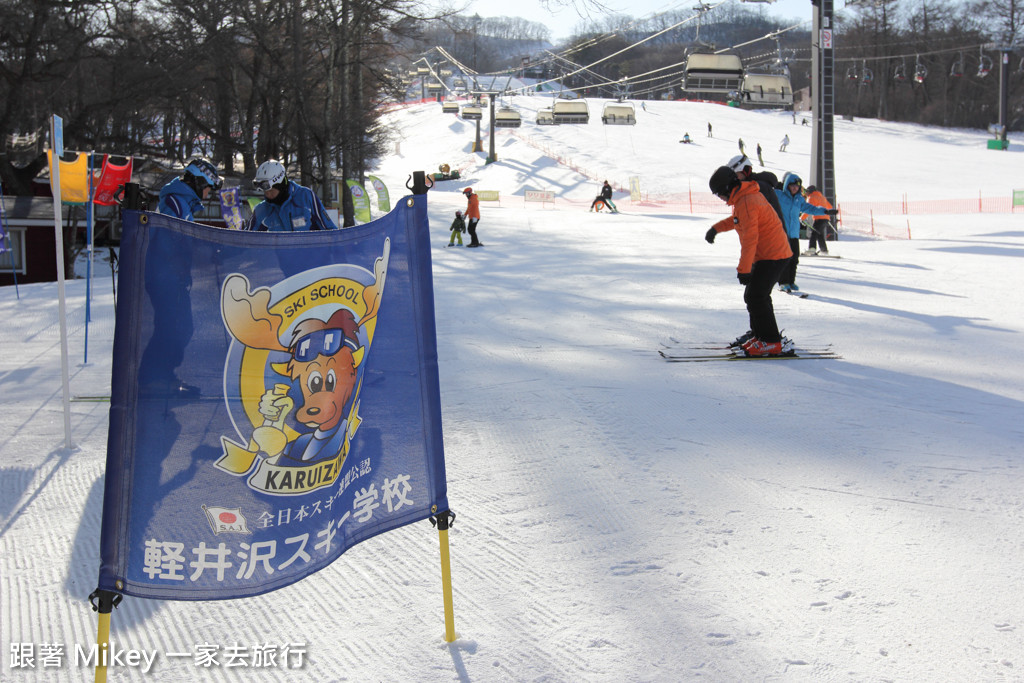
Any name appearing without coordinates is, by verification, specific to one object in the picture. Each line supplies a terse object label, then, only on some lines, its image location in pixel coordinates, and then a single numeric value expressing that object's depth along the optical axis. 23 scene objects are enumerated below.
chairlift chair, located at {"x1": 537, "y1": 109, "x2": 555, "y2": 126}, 69.12
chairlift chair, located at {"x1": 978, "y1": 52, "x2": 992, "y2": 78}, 46.27
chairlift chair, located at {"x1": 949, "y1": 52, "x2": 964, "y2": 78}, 49.52
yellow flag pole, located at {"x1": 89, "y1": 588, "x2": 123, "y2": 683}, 2.23
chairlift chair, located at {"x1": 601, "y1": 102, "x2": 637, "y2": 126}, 59.34
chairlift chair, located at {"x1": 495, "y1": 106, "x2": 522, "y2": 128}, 63.41
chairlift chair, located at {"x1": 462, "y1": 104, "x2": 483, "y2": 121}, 63.97
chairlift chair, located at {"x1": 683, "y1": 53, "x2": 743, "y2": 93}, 32.97
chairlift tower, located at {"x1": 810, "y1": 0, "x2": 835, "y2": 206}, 22.78
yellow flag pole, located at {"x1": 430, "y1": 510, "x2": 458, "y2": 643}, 2.84
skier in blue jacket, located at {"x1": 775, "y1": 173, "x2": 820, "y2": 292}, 11.19
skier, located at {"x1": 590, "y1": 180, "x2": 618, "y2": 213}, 32.62
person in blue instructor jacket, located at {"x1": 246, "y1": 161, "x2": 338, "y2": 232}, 5.75
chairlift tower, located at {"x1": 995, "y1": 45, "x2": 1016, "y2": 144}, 51.60
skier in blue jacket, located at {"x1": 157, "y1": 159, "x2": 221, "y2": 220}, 5.99
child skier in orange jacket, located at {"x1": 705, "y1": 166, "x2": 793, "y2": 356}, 7.27
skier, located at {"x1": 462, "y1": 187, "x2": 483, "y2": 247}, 20.53
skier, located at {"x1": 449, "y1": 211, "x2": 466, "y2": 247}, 20.91
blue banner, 2.22
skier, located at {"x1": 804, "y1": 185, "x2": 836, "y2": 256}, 17.20
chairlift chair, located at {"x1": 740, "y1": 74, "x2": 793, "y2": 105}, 32.97
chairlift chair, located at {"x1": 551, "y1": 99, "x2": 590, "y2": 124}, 60.56
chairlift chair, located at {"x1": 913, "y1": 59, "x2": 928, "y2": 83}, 50.28
